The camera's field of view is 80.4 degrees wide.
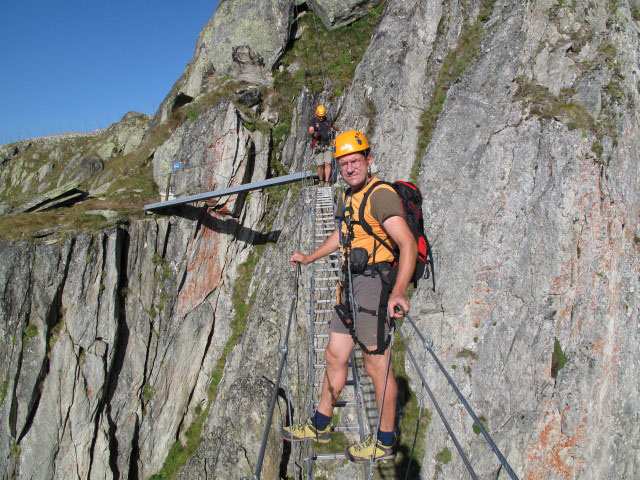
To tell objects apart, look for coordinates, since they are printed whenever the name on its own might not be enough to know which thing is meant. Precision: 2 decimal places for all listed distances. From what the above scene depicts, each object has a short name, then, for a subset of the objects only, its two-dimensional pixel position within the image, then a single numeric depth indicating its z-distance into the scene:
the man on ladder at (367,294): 4.42
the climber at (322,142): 14.77
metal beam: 14.09
